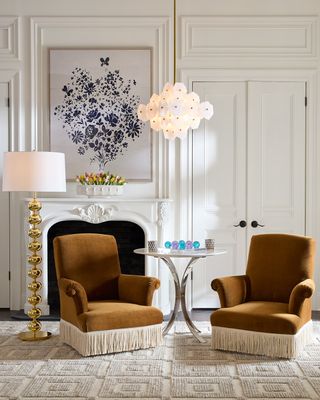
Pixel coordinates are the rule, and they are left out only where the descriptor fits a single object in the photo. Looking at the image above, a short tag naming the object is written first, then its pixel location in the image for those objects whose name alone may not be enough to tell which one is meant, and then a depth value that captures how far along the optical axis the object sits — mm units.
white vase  6219
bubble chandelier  4988
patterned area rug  3797
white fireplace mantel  6273
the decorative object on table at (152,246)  5125
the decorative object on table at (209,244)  5221
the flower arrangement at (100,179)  6223
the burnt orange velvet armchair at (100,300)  4633
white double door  6496
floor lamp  5074
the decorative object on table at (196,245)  5207
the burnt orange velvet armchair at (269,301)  4559
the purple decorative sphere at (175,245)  5199
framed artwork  6484
